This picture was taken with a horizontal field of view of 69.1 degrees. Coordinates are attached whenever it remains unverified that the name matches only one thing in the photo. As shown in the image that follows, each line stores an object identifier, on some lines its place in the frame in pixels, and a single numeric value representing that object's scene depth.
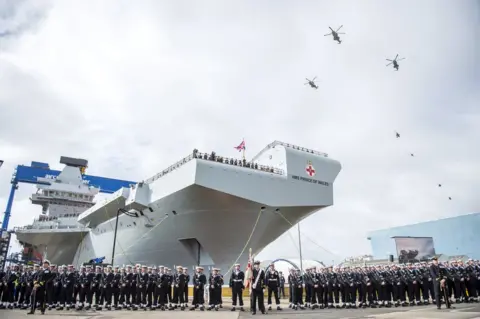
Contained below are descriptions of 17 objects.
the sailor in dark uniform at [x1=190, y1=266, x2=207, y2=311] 11.08
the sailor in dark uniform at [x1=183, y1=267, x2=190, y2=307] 11.48
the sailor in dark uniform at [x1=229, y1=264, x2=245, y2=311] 10.54
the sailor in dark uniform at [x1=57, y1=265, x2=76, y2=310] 11.17
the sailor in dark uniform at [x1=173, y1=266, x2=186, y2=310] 11.21
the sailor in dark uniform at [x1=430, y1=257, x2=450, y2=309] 9.58
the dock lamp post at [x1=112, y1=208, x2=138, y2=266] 21.22
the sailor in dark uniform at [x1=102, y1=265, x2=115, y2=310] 11.32
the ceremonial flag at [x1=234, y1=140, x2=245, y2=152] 21.28
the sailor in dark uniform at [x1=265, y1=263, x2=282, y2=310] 10.68
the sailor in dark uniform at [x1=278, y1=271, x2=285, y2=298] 17.64
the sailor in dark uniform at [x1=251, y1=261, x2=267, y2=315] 9.52
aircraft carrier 16.95
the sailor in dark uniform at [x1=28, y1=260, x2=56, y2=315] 9.50
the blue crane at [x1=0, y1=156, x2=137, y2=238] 46.25
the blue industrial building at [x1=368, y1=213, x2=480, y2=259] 38.62
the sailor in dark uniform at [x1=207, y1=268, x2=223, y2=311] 10.62
